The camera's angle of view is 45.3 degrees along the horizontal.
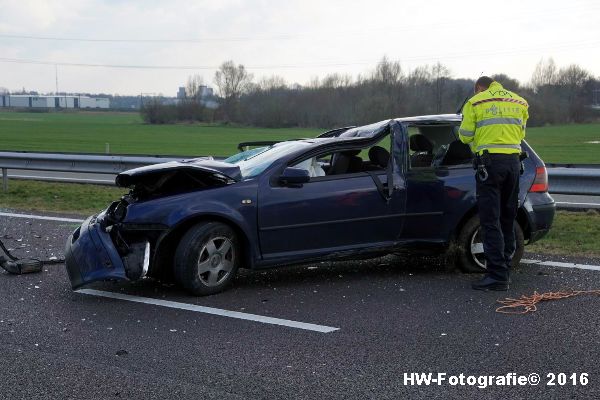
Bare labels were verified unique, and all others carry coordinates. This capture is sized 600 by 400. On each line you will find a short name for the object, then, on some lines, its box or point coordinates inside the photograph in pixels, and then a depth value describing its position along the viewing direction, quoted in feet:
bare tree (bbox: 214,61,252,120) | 307.27
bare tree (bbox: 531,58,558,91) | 249.14
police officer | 20.04
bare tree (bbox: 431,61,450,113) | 199.41
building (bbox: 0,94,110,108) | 516.73
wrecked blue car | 19.52
